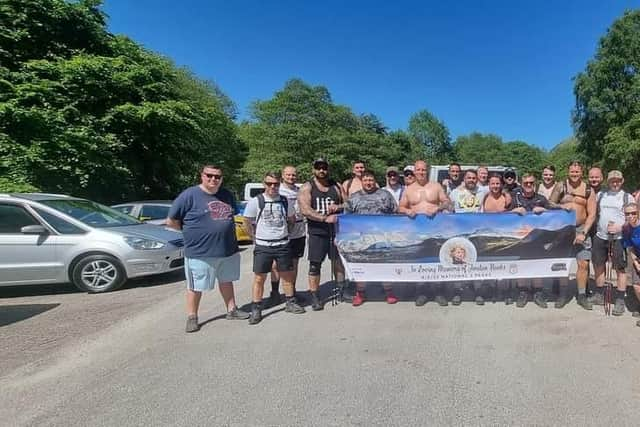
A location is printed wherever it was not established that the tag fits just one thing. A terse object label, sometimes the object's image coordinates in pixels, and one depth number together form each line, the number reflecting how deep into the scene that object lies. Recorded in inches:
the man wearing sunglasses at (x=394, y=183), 255.2
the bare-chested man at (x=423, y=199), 216.7
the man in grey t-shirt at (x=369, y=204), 221.0
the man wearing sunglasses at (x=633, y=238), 179.9
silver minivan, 246.5
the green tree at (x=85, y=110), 529.3
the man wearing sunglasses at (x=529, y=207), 211.2
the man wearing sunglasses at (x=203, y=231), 184.2
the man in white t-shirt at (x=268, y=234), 197.8
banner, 212.1
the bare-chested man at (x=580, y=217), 206.7
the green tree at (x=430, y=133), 3144.7
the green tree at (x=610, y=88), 1193.4
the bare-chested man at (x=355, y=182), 241.4
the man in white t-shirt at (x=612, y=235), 197.0
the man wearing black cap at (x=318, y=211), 209.3
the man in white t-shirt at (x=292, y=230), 217.0
